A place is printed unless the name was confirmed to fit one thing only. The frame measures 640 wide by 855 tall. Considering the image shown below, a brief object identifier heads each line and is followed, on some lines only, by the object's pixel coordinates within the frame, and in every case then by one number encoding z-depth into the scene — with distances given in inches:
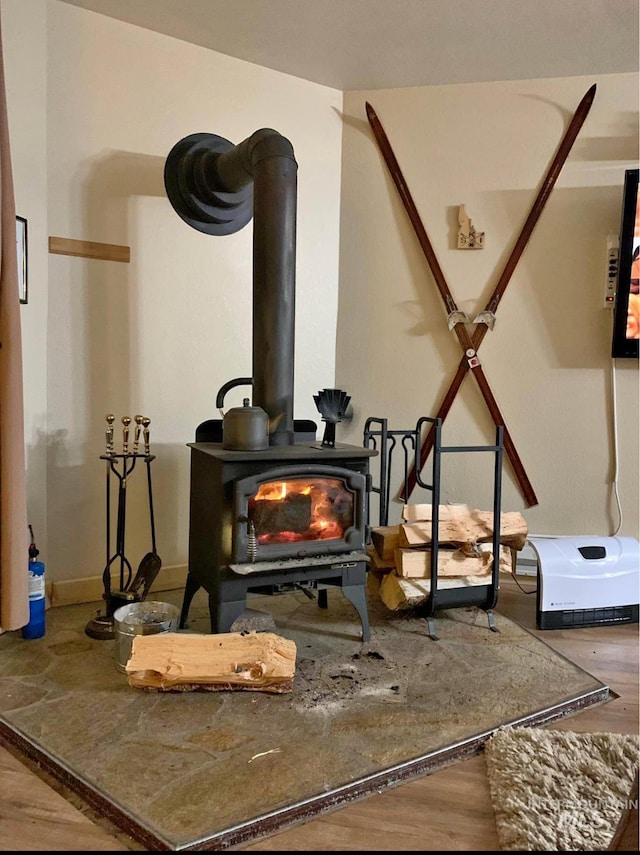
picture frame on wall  101.9
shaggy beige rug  58.3
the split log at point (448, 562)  101.9
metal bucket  86.5
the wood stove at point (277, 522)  89.7
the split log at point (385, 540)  107.0
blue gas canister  96.0
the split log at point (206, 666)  81.1
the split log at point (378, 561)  108.3
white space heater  104.9
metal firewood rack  99.3
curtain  86.5
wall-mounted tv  118.4
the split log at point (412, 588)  101.7
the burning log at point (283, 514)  91.9
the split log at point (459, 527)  102.7
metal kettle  91.4
